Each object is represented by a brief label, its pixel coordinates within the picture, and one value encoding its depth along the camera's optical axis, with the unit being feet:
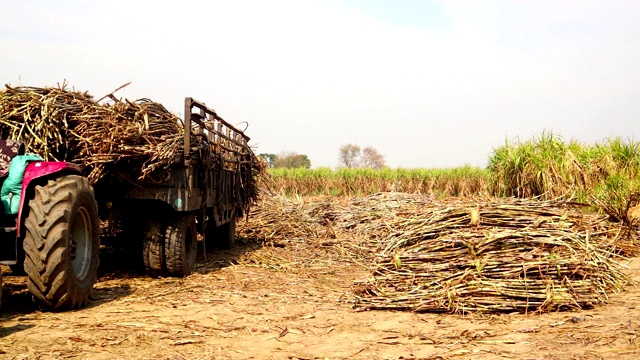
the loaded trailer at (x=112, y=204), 17.21
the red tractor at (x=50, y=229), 16.97
